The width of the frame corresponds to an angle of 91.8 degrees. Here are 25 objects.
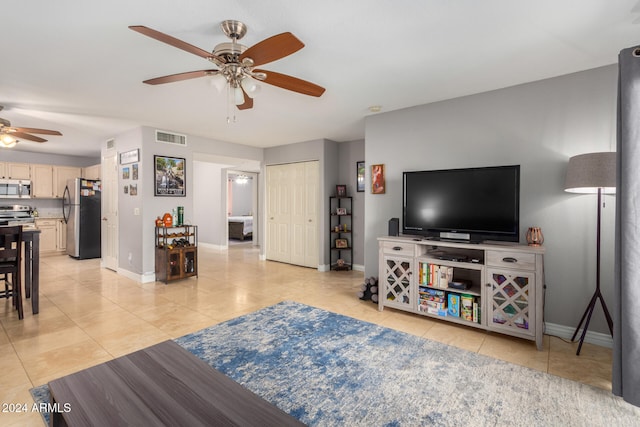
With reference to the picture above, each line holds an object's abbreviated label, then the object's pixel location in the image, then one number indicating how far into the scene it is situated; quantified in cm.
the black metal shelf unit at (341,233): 586
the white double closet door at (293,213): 607
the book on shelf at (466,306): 307
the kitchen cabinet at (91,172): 720
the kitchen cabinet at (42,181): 705
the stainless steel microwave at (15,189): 653
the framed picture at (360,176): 582
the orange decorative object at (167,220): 501
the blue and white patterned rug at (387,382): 185
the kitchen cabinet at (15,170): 663
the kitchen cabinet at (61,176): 738
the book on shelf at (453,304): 316
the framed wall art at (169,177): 500
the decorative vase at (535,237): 288
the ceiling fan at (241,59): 171
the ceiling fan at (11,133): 373
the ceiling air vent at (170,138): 505
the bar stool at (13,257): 321
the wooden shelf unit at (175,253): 485
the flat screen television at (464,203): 299
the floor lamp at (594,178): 245
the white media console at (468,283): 274
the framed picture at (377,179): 413
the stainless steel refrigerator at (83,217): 691
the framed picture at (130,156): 493
